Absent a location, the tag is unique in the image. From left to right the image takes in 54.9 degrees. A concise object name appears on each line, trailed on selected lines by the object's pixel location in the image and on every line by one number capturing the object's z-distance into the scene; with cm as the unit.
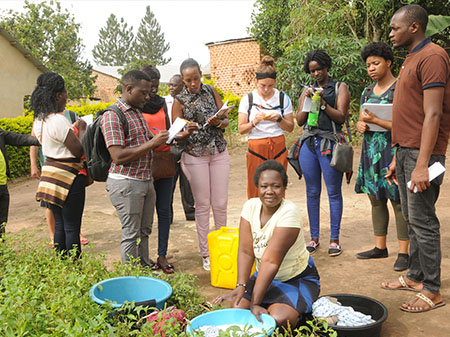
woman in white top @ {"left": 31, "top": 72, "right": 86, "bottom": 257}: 384
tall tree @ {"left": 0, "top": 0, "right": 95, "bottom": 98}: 3331
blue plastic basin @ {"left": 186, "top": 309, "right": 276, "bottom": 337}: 246
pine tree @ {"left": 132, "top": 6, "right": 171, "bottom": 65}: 6944
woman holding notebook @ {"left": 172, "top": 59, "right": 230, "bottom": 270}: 434
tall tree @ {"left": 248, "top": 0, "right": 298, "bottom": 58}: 1831
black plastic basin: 273
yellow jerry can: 387
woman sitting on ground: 279
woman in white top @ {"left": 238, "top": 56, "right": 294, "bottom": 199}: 475
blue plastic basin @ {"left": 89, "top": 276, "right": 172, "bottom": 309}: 288
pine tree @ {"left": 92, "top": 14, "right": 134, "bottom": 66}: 7106
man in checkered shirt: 347
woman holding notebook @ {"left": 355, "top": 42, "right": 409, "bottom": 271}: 410
